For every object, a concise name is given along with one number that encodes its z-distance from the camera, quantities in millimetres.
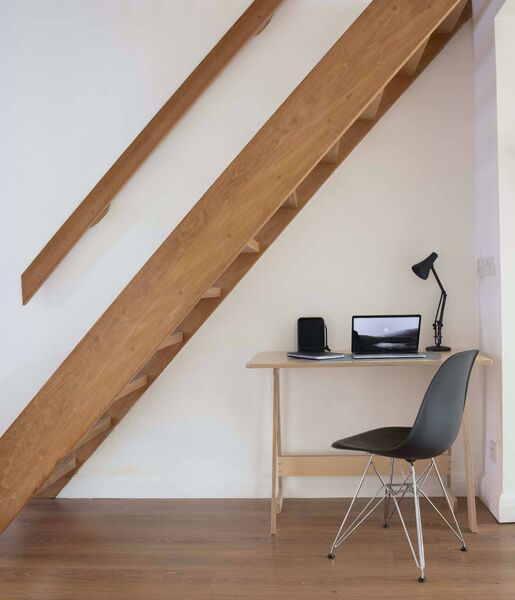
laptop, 3588
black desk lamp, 3695
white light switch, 3582
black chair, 2863
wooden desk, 3297
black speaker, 3725
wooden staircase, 2807
